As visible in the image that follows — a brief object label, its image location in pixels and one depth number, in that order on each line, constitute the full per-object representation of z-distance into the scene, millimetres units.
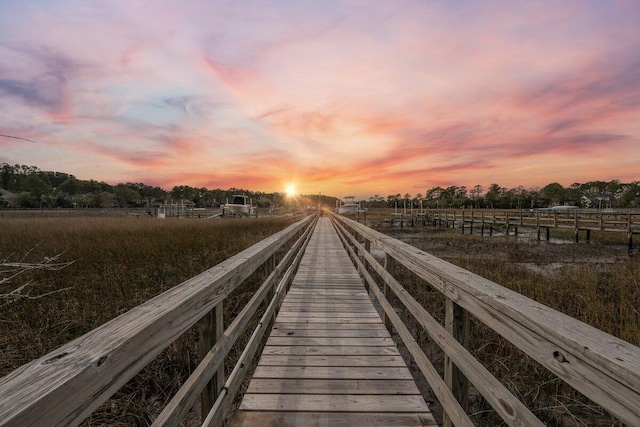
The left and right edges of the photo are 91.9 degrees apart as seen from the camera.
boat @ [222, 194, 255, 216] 34125
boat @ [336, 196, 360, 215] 57375
